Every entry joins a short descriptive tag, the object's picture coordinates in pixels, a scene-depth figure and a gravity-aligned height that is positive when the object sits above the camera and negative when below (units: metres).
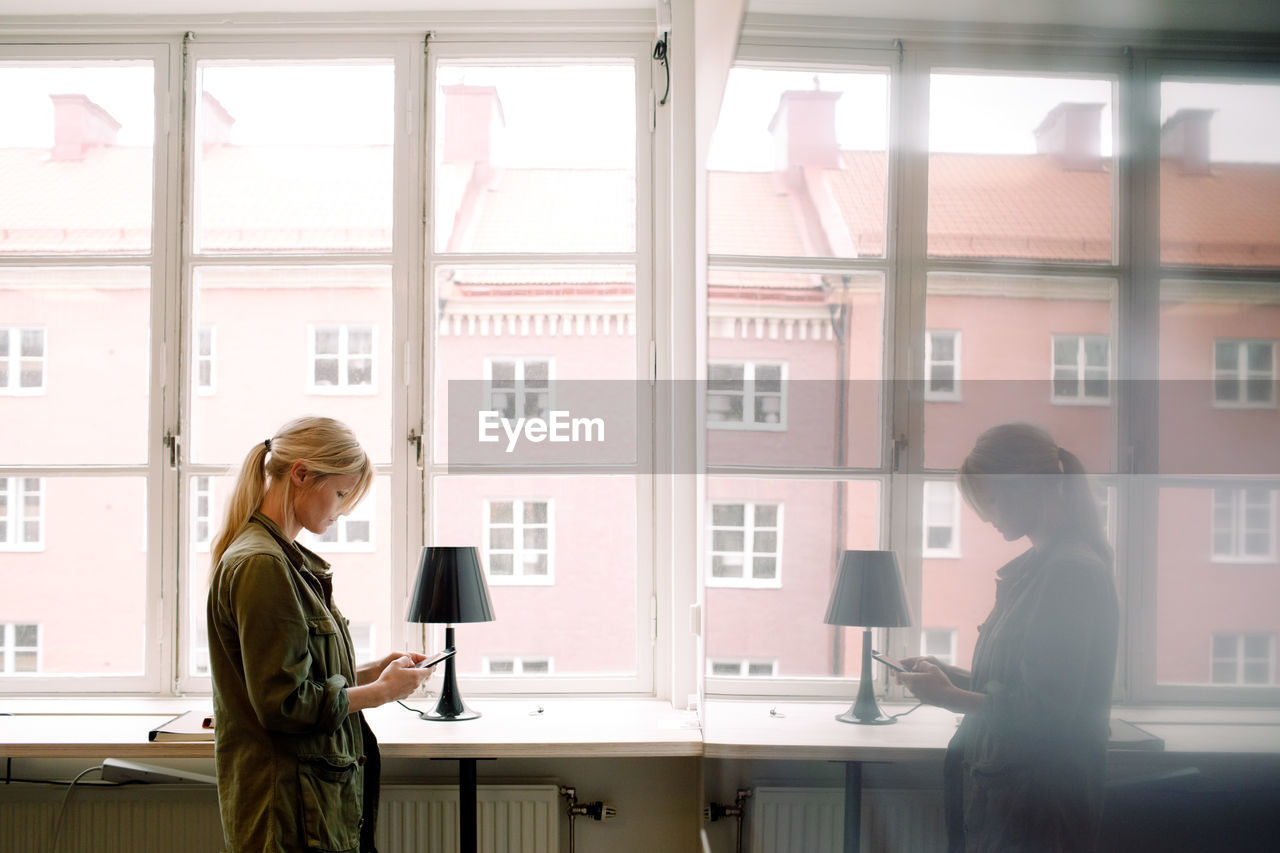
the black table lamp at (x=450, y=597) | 2.60 -0.49
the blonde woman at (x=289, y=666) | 1.76 -0.47
